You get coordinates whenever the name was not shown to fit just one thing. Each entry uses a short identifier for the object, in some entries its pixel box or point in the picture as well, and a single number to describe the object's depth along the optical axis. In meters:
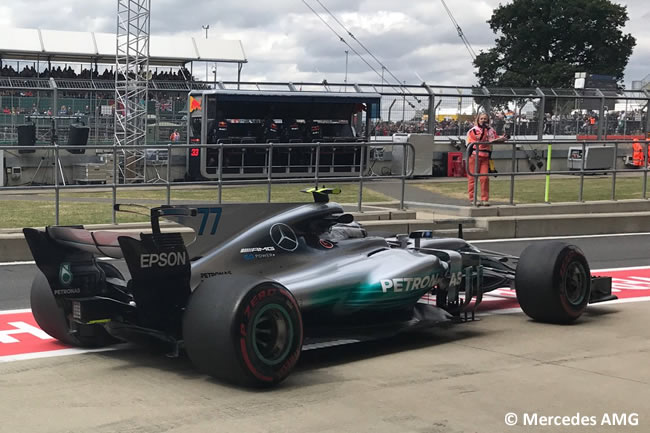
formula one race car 6.46
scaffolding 30.34
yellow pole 19.06
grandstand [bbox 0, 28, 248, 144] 28.88
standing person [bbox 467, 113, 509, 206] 17.53
